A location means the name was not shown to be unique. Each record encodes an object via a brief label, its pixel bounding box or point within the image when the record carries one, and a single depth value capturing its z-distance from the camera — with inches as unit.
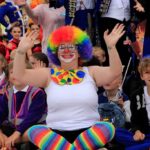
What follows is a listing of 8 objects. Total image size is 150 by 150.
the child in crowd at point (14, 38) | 537.6
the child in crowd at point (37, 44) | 517.9
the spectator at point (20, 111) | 335.8
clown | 278.2
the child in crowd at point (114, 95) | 359.7
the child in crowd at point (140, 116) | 314.1
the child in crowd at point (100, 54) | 405.6
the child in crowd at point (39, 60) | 406.3
